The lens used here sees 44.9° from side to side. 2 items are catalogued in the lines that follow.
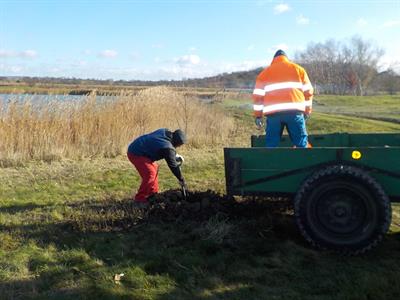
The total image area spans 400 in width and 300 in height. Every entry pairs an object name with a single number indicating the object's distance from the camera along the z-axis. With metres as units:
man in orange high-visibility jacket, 6.11
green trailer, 4.60
